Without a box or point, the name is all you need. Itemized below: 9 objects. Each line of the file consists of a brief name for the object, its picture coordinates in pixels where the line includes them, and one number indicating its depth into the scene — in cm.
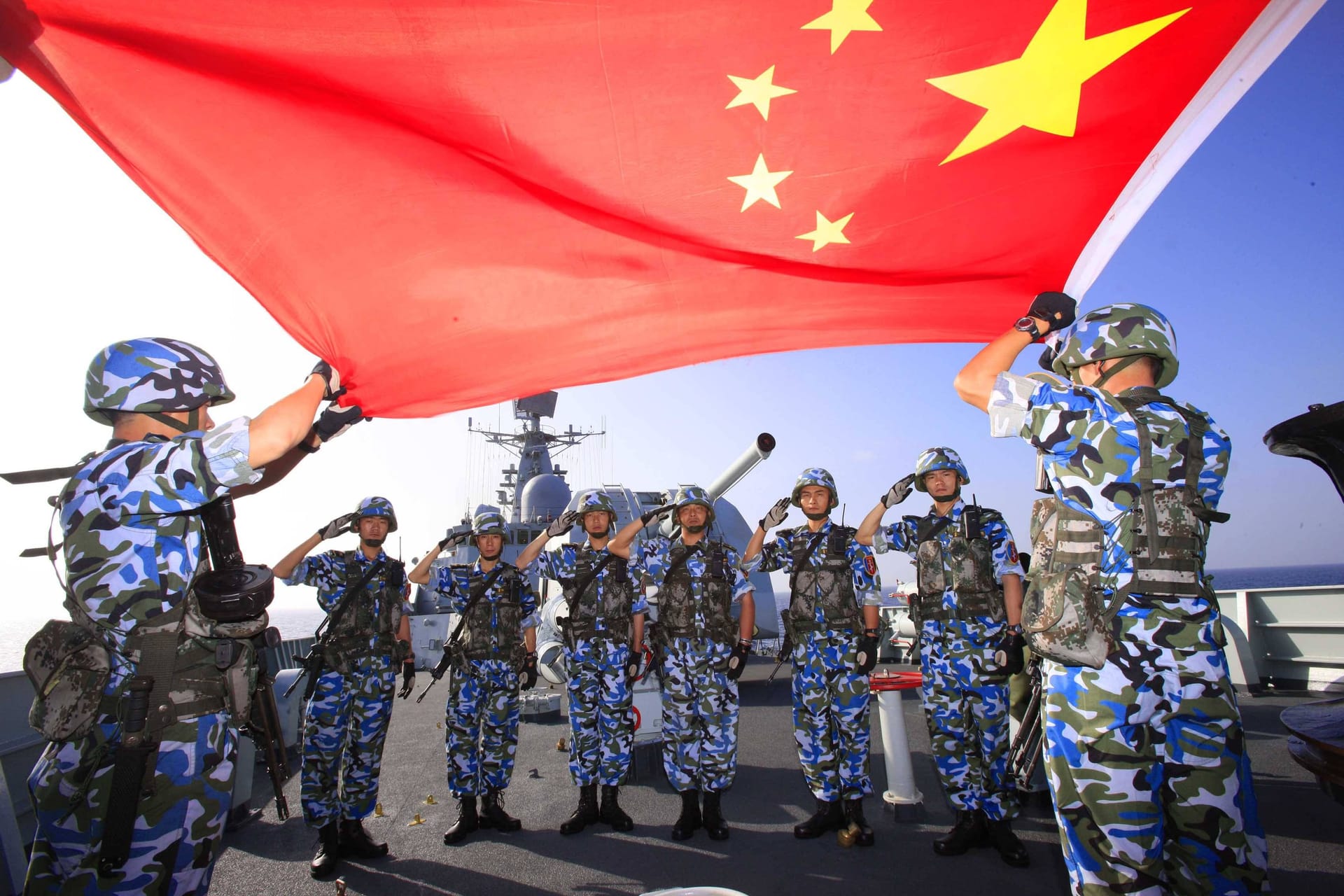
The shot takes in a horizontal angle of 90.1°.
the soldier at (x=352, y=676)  415
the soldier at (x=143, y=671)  179
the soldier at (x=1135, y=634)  175
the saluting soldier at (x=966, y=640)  379
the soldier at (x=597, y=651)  469
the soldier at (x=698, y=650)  443
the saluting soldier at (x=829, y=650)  416
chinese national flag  221
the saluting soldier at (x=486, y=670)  459
